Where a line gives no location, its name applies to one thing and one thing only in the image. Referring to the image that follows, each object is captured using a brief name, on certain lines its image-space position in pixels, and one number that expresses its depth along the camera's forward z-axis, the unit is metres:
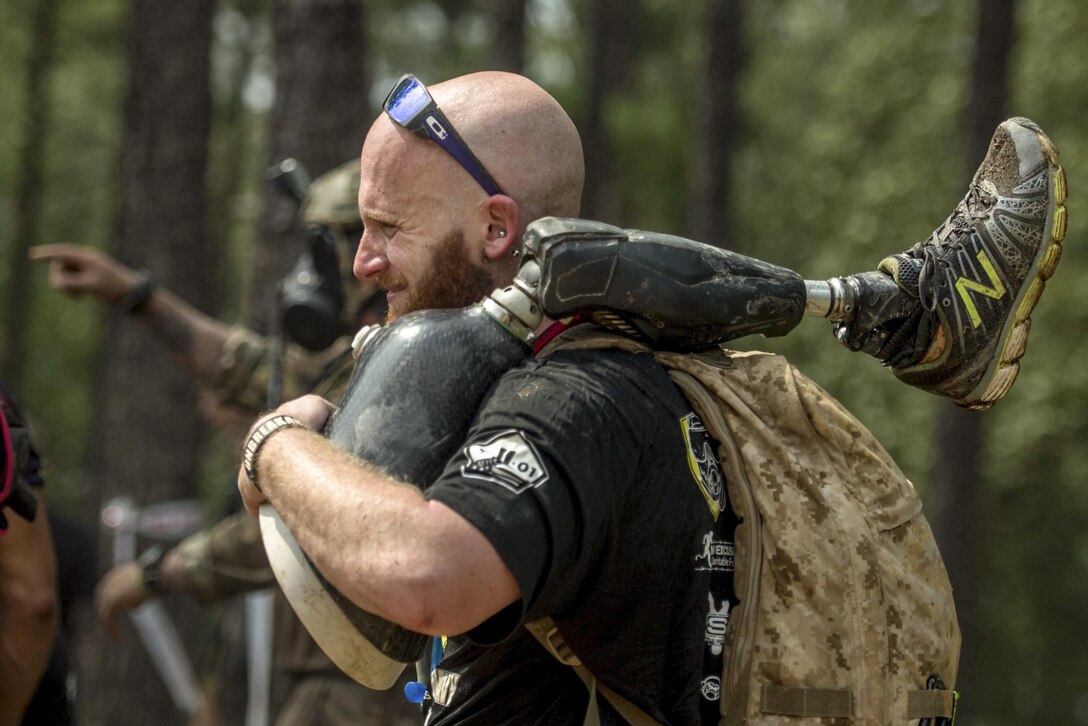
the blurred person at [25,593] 7.37
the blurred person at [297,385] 10.05
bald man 4.21
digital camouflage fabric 4.69
